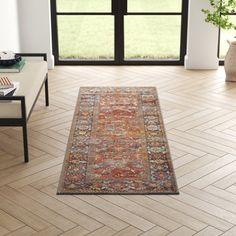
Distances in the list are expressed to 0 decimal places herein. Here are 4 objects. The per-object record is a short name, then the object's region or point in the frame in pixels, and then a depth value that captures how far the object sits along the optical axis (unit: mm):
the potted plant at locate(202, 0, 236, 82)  6691
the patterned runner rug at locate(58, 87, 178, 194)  4105
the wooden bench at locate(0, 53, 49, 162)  4402
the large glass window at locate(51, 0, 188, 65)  7332
